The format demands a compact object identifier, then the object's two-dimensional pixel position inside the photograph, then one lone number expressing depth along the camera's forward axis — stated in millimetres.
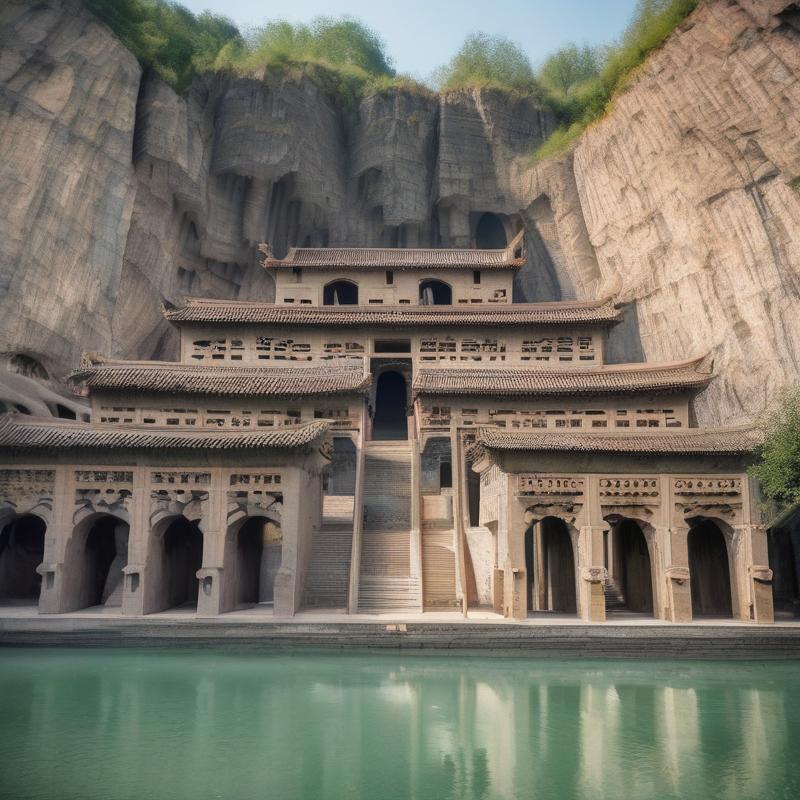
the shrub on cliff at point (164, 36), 32812
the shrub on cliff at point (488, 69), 42125
